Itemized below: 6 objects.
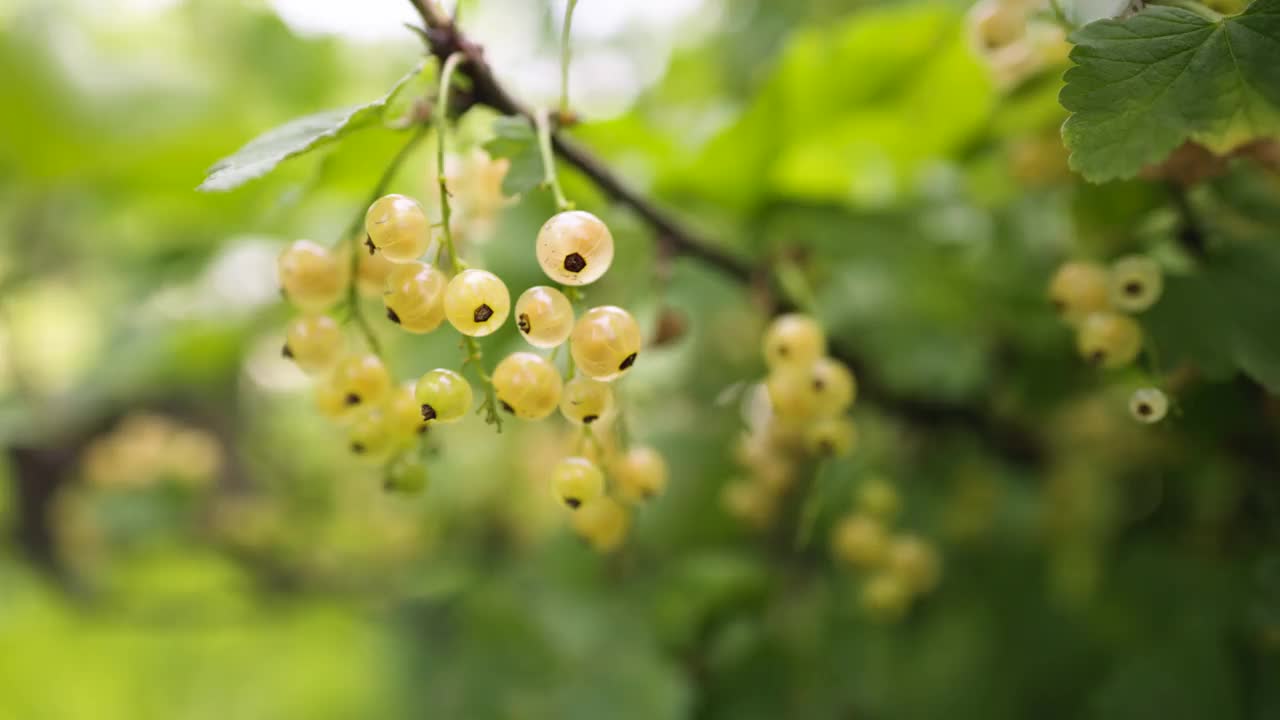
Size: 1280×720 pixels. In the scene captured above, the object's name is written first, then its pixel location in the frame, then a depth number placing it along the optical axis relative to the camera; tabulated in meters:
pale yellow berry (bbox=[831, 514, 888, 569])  0.29
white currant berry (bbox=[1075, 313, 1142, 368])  0.24
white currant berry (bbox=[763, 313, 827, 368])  0.25
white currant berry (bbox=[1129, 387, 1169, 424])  0.23
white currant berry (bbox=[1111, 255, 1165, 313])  0.24
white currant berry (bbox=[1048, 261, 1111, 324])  0.24
